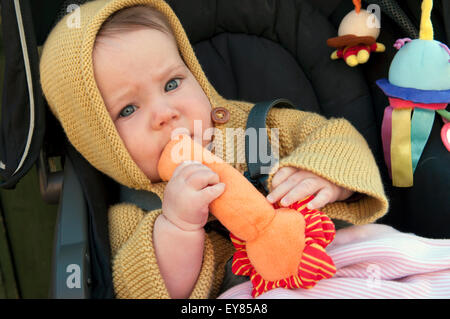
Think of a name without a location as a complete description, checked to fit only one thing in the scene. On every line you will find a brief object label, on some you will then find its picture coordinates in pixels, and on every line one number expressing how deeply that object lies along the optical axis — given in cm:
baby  75
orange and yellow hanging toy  96
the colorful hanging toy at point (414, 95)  85
